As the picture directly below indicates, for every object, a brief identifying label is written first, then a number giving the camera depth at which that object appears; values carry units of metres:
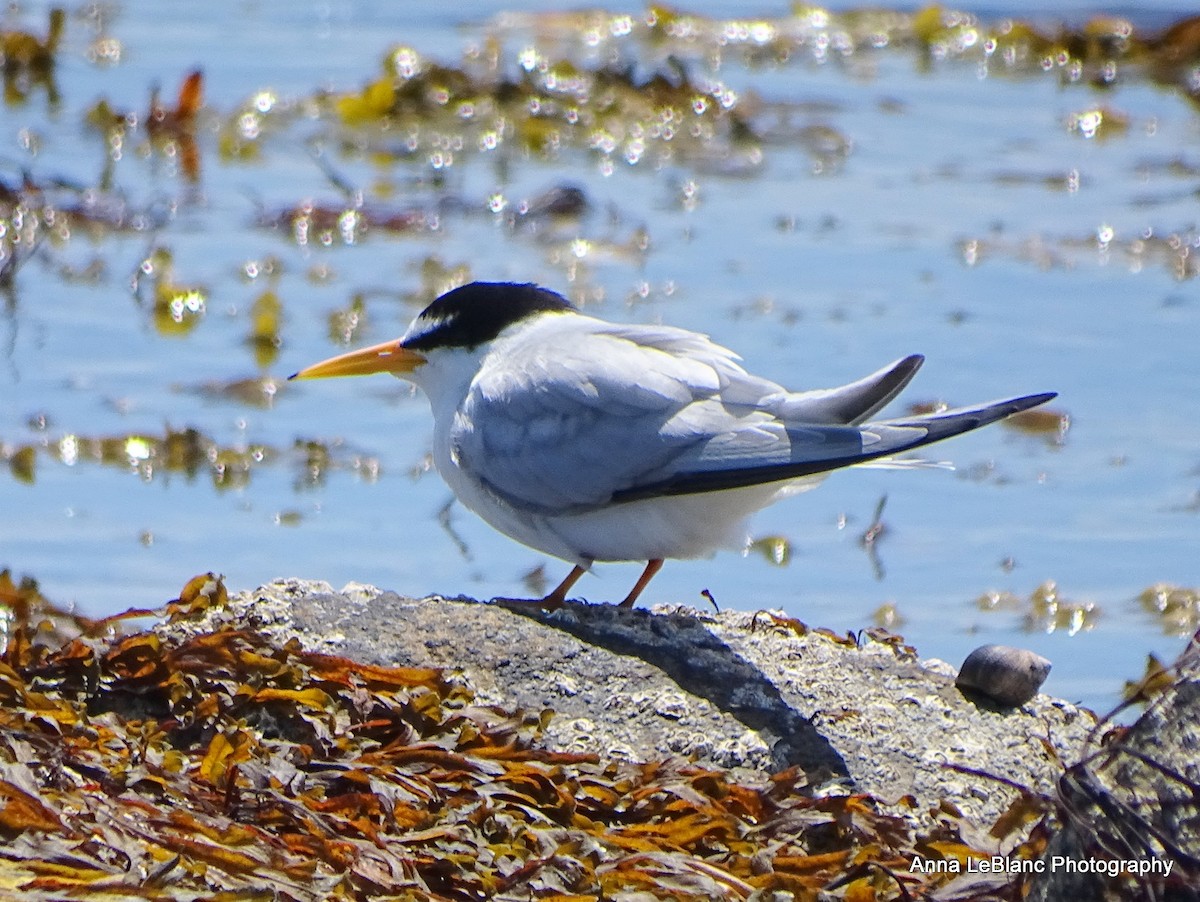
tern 9.12
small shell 8.53
